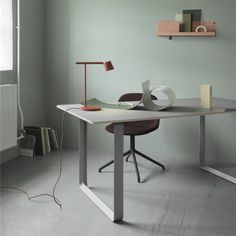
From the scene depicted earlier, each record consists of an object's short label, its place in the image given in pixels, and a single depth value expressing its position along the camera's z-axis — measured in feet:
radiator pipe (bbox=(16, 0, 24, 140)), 13.50
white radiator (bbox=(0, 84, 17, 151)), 12.41
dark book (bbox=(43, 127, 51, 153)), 14.57
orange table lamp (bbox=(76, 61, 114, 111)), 9.63
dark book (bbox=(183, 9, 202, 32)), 13.58
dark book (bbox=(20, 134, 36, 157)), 14.16
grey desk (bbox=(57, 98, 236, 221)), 8.77
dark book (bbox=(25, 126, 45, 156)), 14.29
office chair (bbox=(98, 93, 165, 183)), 11.97
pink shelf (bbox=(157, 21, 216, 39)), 13.23
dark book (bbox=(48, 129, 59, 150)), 15.07
